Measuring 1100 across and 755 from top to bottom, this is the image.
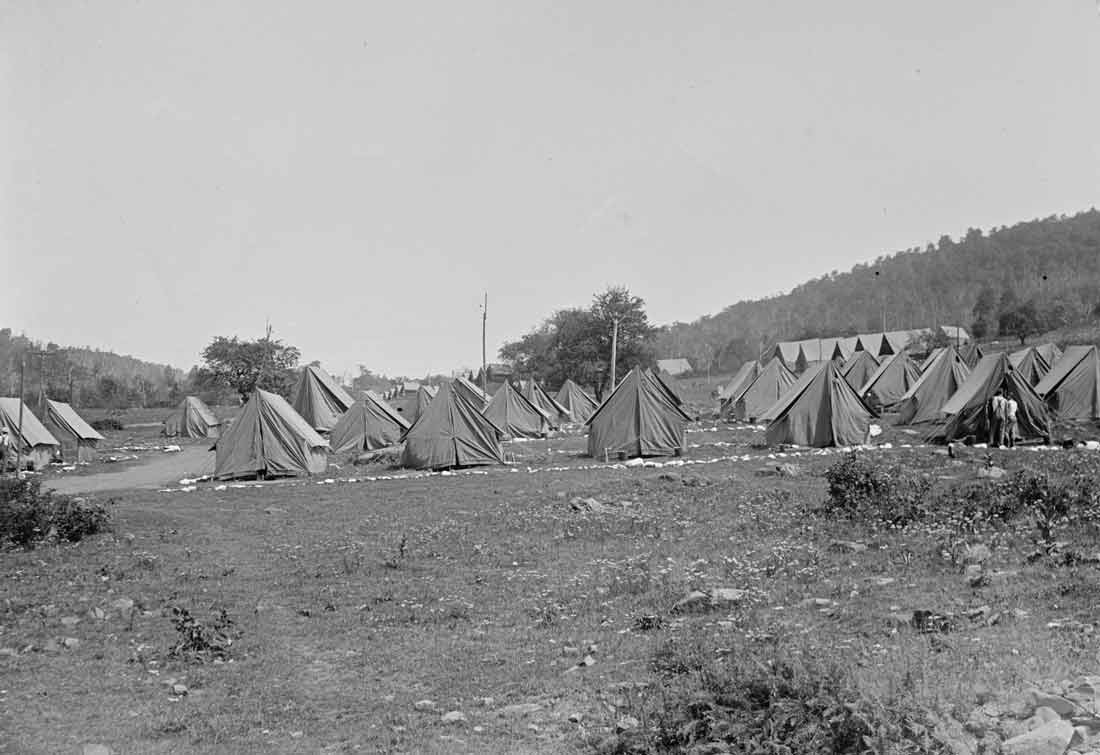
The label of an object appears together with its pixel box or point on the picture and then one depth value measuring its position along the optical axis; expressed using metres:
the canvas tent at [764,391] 47.81
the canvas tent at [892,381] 47.69
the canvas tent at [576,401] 60.69
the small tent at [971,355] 46.86
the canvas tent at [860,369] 54.66
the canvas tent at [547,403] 56.09
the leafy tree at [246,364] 72.25
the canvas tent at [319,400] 45.16
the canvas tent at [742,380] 54.42
